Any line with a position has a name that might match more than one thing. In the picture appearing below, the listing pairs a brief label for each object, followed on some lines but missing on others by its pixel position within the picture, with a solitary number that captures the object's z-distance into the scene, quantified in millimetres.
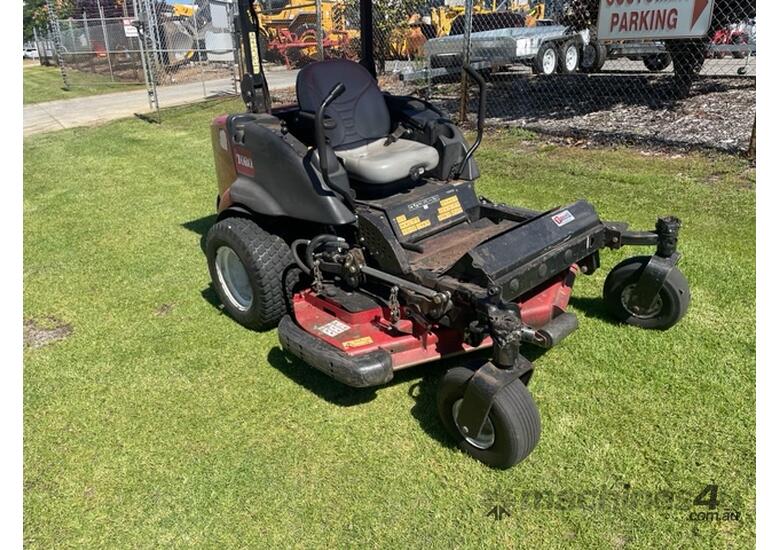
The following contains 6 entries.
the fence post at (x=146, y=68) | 11945
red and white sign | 7223
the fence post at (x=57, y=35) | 19878
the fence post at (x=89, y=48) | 22197
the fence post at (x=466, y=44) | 8352
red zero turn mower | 2855
